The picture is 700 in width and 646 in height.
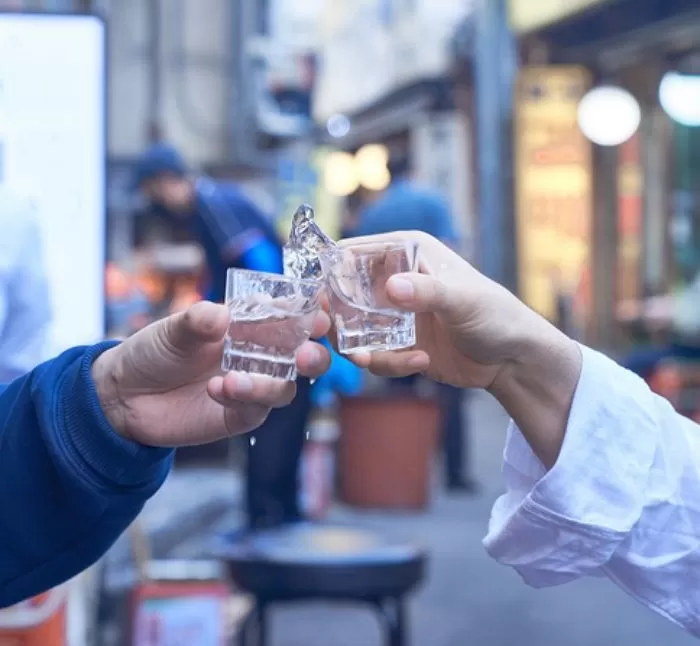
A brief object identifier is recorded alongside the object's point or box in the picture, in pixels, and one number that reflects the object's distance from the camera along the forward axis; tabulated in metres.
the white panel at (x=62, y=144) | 2.80
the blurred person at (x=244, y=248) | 5.00
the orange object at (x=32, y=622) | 2.72
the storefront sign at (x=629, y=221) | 14.34
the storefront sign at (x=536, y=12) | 13.01
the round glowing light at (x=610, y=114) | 11.86
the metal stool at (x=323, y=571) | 3.16
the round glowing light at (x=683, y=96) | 10.02
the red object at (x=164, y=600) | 3.44
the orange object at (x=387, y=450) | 7.23
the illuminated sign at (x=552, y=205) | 14.81
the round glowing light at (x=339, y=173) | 19.41
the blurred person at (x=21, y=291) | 2.77
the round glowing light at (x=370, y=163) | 16.84
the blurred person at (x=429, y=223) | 7.01
